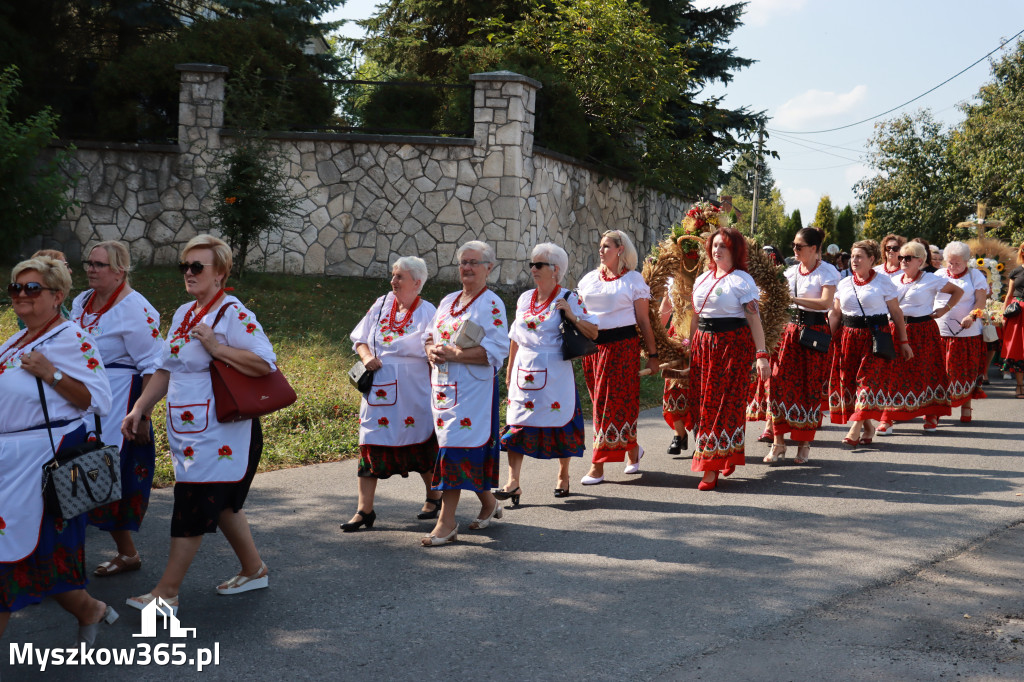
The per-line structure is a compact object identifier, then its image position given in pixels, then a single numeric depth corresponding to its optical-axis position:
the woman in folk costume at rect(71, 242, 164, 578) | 5.32
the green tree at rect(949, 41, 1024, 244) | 26.19
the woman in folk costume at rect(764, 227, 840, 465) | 9.05
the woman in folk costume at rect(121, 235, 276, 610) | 4.82
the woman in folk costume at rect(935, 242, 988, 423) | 11.87
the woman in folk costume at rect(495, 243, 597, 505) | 7.09
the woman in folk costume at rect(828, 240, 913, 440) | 9.84
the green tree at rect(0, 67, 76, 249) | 14.18
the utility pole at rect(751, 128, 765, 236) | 21.61
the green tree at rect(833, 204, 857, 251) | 50.81
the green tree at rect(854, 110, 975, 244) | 28.84
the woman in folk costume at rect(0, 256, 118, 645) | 4.01
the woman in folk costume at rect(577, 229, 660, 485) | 7.96
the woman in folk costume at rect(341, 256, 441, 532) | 6.35
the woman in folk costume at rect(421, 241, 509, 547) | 6.12
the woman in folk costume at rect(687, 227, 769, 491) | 7.74
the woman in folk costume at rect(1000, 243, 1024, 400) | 14.06
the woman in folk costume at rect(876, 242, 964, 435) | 10.34
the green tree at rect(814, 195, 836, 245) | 57.34
